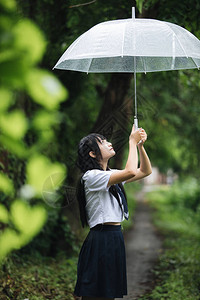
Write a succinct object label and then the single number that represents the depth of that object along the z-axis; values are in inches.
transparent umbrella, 291.8
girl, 288.2
